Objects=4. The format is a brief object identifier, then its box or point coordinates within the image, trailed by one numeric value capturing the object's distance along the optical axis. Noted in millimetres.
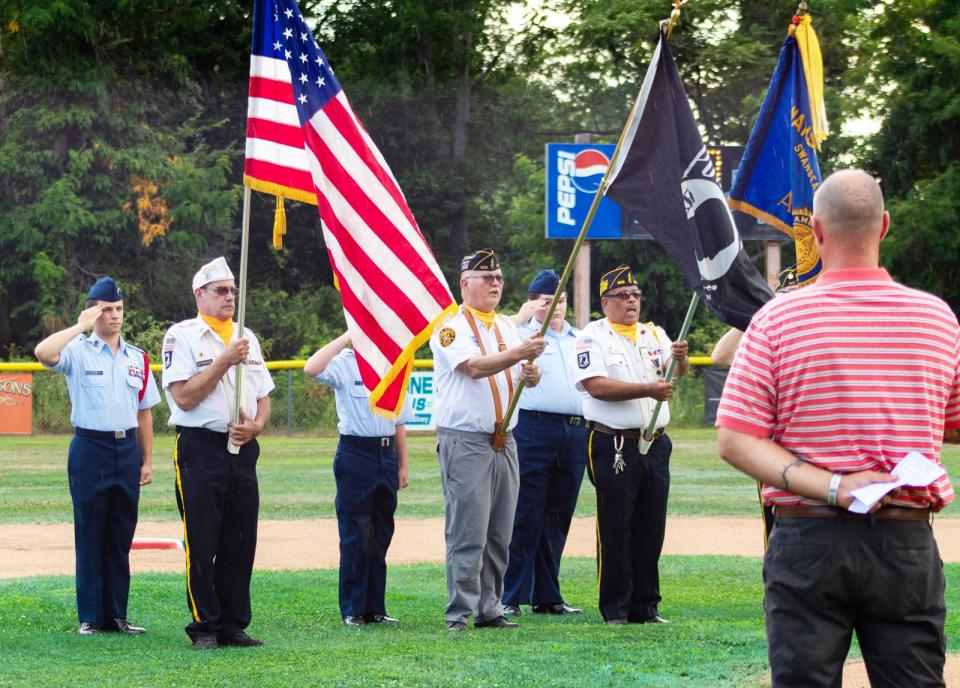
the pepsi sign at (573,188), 44231
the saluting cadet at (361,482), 14228
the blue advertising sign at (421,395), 40139
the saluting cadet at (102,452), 13538
